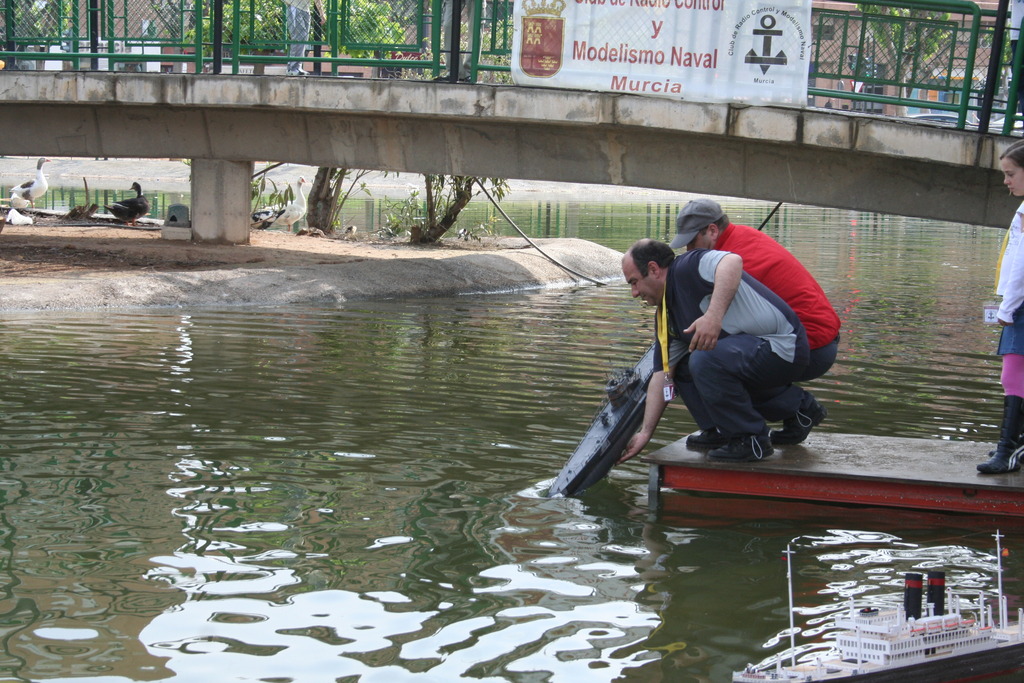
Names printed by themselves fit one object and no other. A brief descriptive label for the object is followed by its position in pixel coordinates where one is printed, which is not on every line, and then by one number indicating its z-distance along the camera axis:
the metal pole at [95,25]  15.28
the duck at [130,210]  19.83
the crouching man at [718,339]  6.05
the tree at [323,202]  21.03
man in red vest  6.38
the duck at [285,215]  20.09
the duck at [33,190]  22.80
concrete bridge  11.27
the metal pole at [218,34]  14.56
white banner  11.30
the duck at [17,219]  19.58
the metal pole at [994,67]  10.75
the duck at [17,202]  22.38
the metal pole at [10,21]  15.48
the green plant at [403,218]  20.77
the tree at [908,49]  11.09
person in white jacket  5.77
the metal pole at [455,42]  13.03
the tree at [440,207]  19.94
